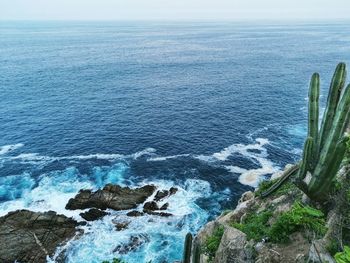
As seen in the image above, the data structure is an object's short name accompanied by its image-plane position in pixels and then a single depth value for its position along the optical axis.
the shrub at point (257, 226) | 18.98
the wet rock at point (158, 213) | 40.12
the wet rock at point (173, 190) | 44.69
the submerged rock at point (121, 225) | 37.88
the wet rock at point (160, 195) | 43.53
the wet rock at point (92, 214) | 39.34
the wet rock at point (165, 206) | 41.29
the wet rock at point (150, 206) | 41.22
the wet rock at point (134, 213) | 40.03
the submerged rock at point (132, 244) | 34.78
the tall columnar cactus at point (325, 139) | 16.77
